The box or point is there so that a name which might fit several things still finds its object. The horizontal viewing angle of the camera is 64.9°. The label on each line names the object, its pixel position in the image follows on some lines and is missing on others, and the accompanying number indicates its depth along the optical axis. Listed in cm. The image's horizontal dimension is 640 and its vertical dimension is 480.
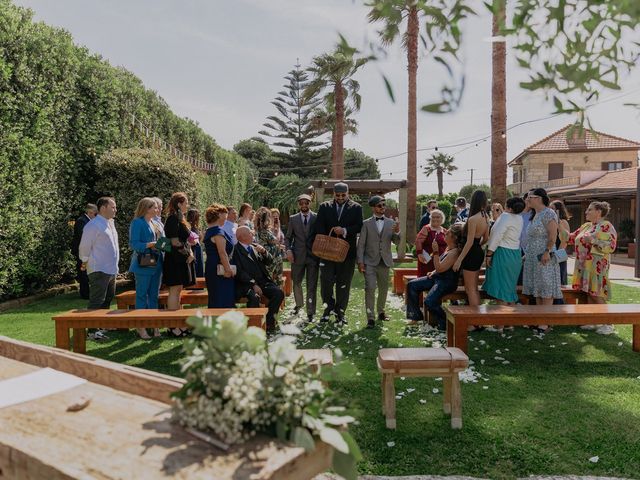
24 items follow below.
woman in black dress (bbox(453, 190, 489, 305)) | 699
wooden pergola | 1859
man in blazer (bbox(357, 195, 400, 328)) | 794
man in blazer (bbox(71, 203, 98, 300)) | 1010
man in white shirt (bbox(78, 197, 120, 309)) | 676
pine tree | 5291
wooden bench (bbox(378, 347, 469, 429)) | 399
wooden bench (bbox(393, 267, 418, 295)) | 1077
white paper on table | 256
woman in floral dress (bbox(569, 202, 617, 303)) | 757
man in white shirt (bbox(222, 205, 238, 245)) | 922
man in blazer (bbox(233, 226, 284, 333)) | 715
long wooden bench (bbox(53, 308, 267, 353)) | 576
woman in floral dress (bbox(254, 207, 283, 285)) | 805
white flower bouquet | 196
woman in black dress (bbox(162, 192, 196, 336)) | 679
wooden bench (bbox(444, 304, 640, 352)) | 588
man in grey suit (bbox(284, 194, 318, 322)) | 841
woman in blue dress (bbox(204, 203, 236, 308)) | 661
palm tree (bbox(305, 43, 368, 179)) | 2959
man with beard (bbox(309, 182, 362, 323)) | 802
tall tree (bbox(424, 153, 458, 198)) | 8200
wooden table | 179
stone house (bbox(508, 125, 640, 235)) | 3467
